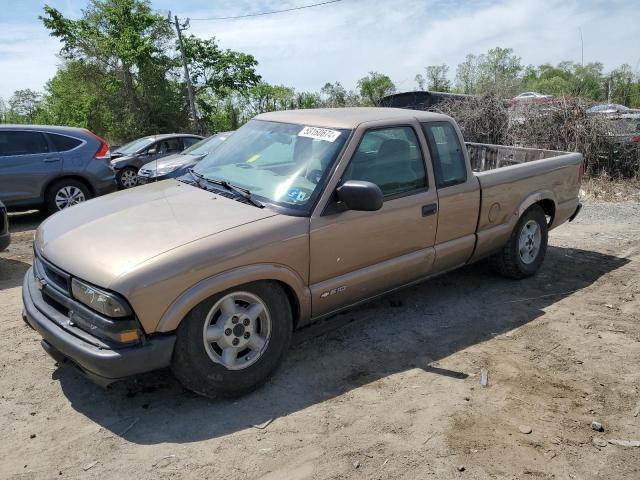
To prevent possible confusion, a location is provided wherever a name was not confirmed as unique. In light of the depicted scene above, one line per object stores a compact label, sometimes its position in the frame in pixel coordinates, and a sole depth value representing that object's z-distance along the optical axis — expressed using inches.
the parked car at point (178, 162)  401.1
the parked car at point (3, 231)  240.8
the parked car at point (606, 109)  450.6
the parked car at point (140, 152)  504.4
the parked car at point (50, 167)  329.1
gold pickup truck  119.4
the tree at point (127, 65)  1156.5
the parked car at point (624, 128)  433.1
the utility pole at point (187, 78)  1052.2
